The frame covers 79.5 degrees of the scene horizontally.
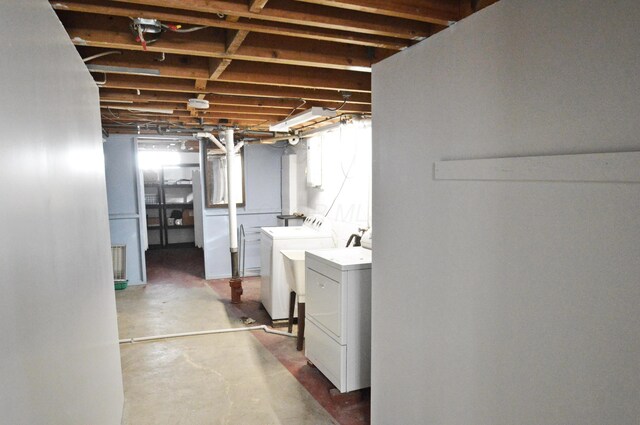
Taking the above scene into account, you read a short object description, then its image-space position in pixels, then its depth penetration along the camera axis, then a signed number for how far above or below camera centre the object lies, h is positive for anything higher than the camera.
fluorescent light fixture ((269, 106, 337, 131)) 3.19 +0.57
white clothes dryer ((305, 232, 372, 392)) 2.61 -0.97
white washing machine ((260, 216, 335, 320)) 4.16 -0.84
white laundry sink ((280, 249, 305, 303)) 3.55 -0.84
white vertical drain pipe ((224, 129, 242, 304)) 4.81 -0.53
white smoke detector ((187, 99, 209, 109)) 3.09 +0.64
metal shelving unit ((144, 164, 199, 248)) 8.69 -0.47
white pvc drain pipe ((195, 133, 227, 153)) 5.03 +0.60
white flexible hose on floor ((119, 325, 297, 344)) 3.70 -1.50
